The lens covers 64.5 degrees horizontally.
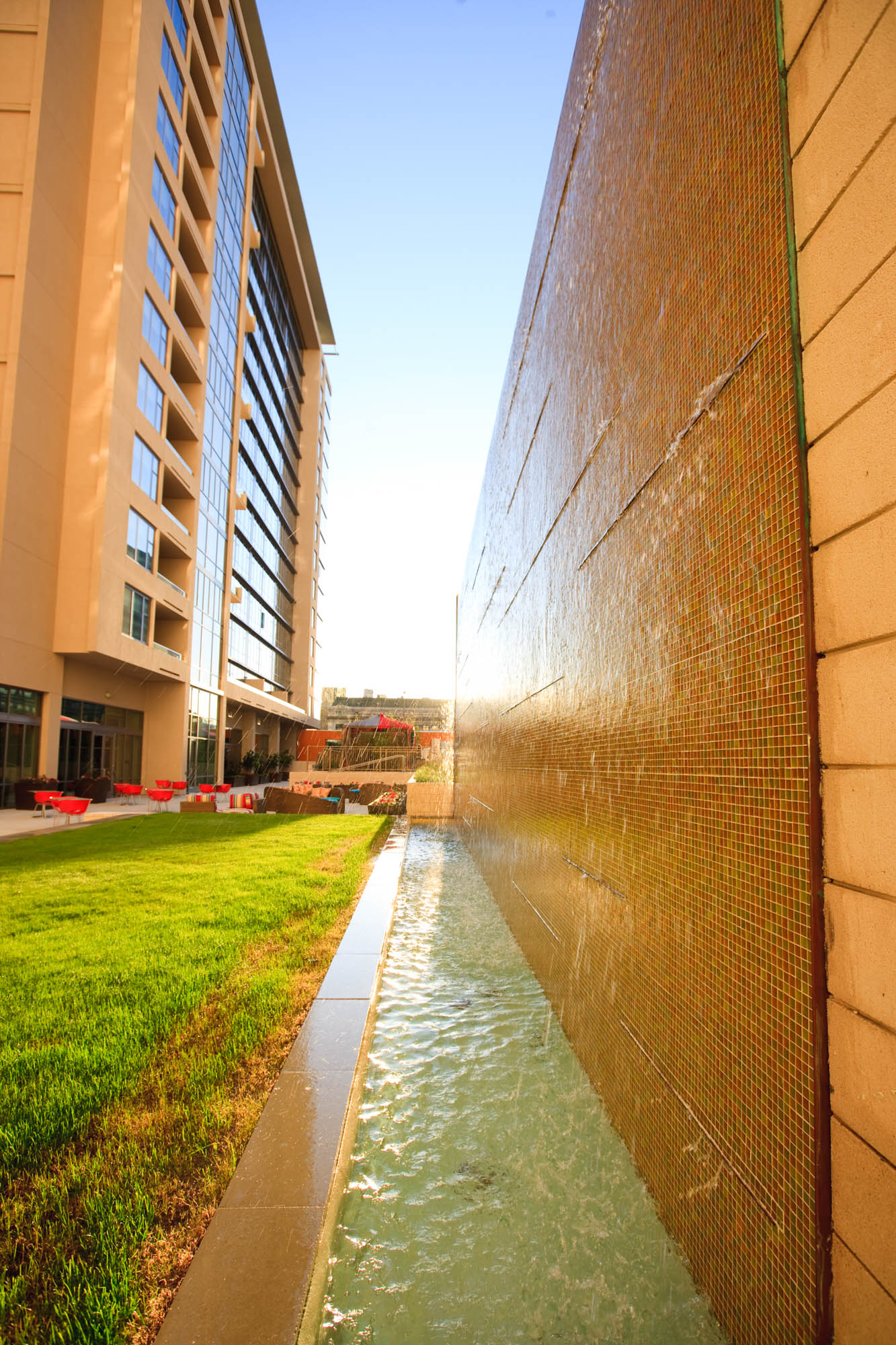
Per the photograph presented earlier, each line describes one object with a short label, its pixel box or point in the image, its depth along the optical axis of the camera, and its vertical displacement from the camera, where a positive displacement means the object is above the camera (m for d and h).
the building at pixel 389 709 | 66.38 +3.44
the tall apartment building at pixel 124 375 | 18.66 +11.61
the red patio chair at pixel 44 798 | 16.39 -1.42
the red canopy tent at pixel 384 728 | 29.92 +0.68
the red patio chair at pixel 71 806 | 14.83 -1.43
